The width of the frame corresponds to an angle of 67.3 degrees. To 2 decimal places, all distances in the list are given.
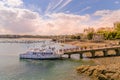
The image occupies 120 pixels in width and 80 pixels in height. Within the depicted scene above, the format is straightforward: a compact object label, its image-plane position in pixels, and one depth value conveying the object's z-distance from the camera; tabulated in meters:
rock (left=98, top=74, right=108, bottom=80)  14.28
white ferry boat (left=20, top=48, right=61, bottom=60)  25.35
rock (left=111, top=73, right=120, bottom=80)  14.02
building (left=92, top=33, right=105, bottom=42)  59.69
